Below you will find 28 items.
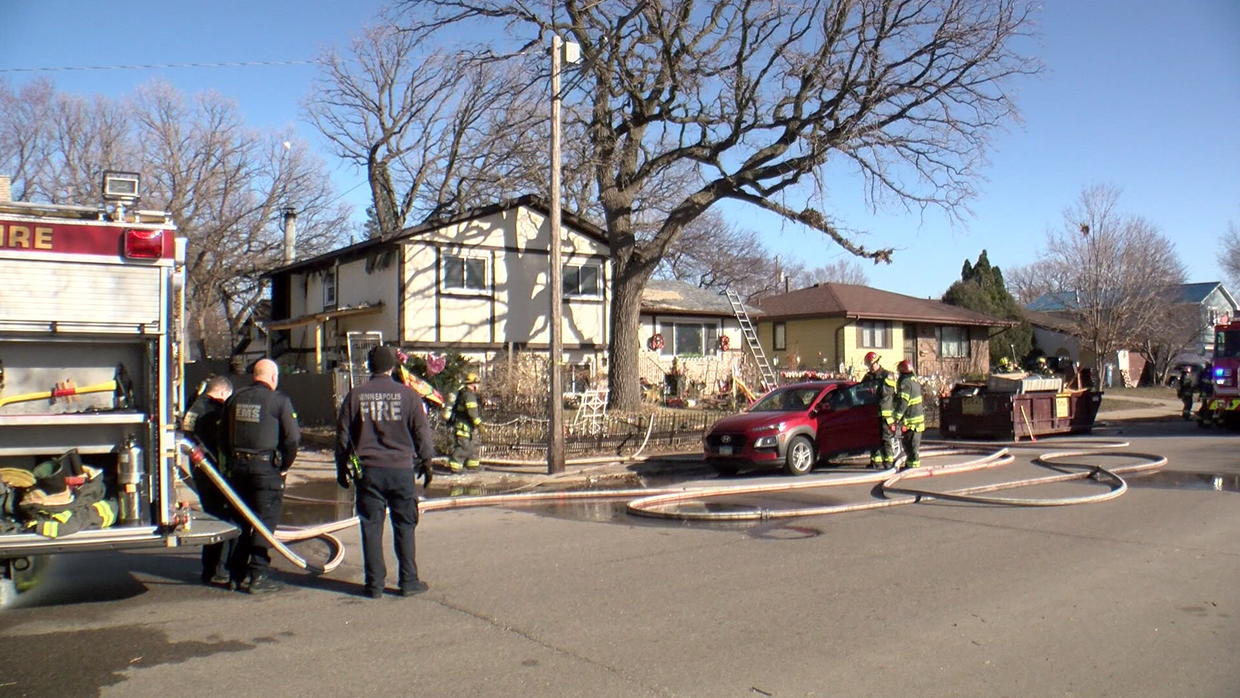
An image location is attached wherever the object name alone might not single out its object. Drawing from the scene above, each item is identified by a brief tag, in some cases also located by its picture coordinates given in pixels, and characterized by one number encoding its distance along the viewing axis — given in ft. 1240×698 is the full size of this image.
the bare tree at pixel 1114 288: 128.67
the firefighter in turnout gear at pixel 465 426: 45.29
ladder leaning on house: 93.97
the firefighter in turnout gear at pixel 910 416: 45.65
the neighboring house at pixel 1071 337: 162.71
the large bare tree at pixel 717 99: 66.13
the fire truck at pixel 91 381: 20.77
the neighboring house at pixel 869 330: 126.41
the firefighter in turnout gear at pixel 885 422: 46.52
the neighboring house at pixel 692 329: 101.58
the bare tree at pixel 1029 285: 230.27
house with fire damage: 81.00
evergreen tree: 153.48
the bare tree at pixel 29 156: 113.50
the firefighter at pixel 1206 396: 74.84
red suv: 47.19
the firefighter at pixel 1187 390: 86.02
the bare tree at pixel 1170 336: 147.84
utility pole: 47.88
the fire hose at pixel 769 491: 24.13
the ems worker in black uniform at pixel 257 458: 23.38
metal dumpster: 65.00
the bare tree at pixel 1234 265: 161.99
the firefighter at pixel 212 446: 24.31
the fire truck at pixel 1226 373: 72.13
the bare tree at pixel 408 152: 127.34
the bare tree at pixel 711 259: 172.14
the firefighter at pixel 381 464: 22.18
